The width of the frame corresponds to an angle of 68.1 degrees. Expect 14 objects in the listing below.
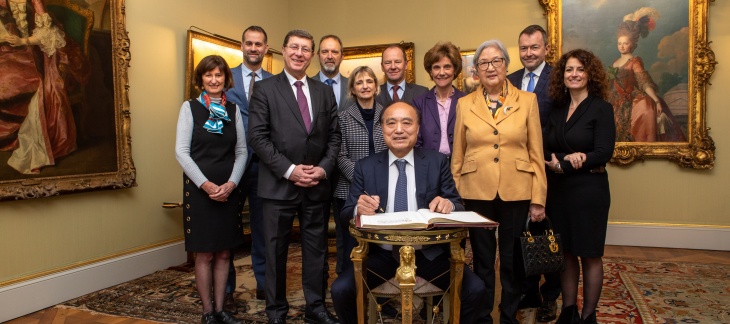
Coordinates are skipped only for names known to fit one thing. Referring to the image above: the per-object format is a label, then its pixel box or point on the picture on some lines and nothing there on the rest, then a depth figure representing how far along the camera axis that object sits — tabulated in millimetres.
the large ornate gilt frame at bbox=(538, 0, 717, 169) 6520
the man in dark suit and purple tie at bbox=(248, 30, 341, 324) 3682
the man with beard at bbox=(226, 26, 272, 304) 4473
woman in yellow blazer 3379
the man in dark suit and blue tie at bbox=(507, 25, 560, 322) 4102
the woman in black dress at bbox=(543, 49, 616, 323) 3445
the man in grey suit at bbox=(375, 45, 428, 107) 4465
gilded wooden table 2568
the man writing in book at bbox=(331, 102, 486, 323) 2904
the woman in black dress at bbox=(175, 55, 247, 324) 3686
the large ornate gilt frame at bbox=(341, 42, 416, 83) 7676
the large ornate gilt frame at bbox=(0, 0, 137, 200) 4844
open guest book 2477
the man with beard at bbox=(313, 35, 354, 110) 4832
